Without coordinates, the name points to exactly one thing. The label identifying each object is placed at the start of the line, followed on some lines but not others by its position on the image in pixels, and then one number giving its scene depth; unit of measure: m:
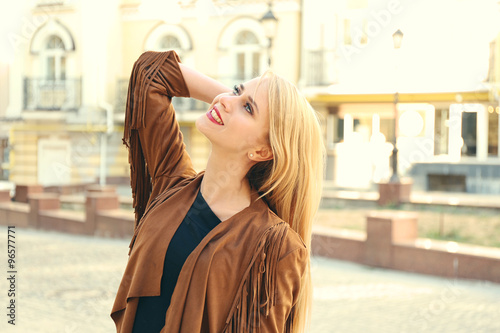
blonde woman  1.69
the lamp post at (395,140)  12.48
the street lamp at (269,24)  10.38
